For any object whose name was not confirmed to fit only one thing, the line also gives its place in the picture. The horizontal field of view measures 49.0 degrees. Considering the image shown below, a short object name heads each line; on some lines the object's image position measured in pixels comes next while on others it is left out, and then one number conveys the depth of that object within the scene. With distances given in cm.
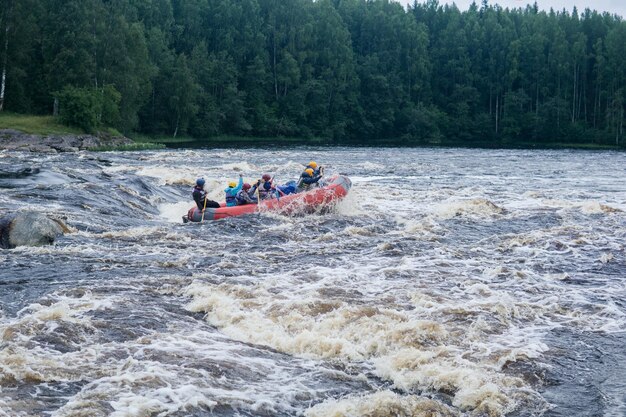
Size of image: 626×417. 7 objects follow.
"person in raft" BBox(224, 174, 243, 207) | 1933
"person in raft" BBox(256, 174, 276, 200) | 1970
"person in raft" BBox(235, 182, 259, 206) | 1927
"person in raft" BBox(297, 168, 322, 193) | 2056
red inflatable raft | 1866
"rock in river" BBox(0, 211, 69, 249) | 1378
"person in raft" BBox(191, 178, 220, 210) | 1808
